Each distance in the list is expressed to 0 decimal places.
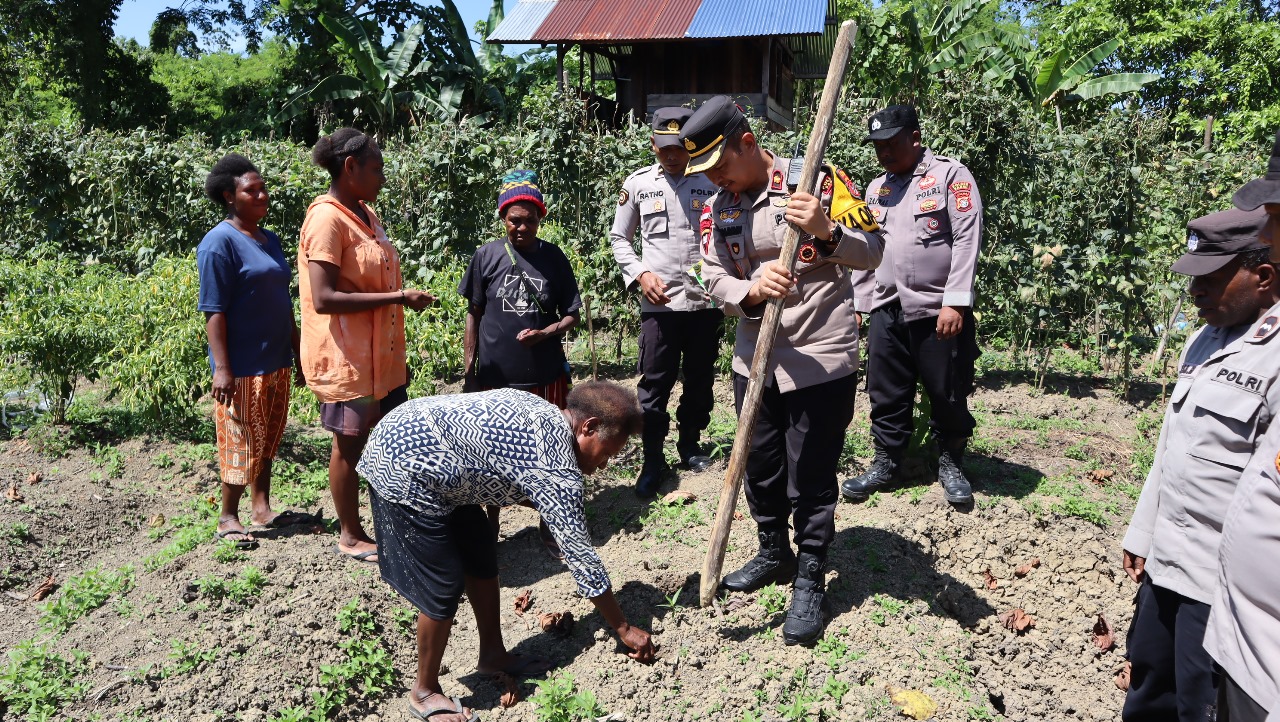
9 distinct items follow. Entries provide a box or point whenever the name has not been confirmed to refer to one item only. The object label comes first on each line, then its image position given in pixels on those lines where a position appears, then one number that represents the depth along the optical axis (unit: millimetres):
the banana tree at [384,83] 18859
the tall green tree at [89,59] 22625
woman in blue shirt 4633
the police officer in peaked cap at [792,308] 3330
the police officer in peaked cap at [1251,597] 1883
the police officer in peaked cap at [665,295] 5152
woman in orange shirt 4227
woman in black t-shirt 4688
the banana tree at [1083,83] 14938
